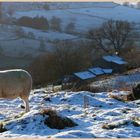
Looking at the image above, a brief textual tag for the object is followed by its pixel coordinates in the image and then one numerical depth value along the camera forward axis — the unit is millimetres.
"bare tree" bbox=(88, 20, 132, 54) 80250
